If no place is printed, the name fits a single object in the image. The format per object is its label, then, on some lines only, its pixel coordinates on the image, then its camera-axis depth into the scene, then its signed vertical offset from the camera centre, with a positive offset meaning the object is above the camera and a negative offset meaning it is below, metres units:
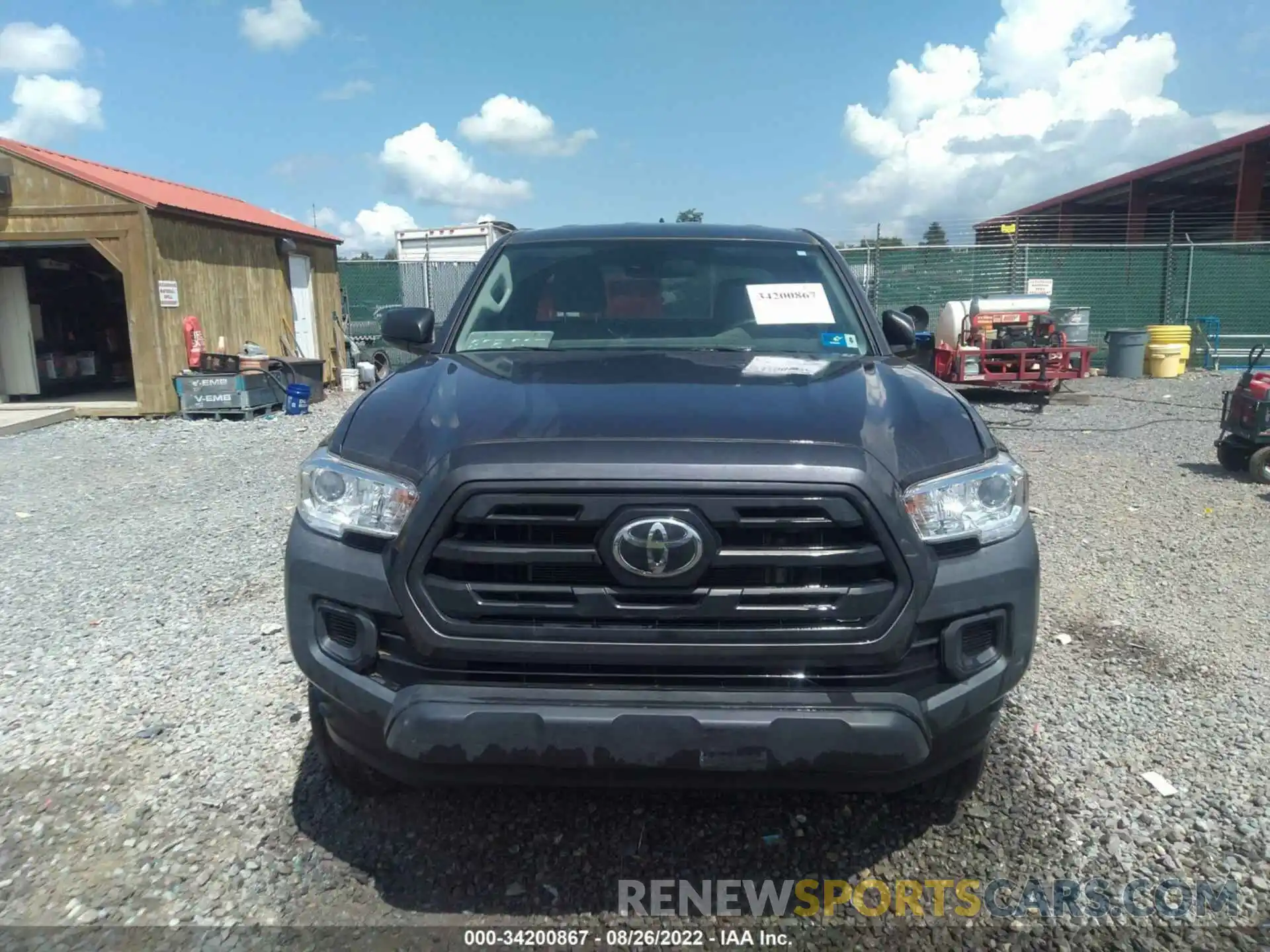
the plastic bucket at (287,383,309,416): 13.79 -1.06
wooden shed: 12.95 +0.79
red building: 21.27 +3.46
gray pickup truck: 2.16 -0.65
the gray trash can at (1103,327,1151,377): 16.89 -0.71
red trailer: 13.59 -0.51
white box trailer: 22.36 +2.00
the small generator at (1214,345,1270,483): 7.52 -0.95
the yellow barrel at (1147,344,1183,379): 16.80 -0.88
